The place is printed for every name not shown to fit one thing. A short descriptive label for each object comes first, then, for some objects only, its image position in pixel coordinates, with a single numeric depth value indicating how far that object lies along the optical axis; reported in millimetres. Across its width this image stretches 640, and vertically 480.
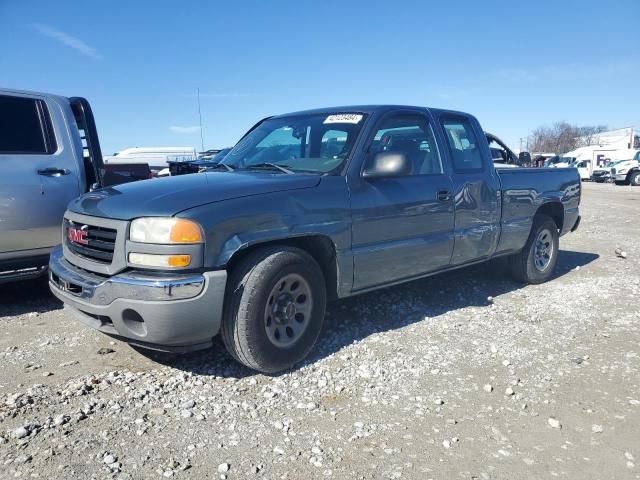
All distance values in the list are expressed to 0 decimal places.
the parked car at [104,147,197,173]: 24953
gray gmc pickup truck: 2994
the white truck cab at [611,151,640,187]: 30906
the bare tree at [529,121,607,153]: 89250
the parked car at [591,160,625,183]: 33794
